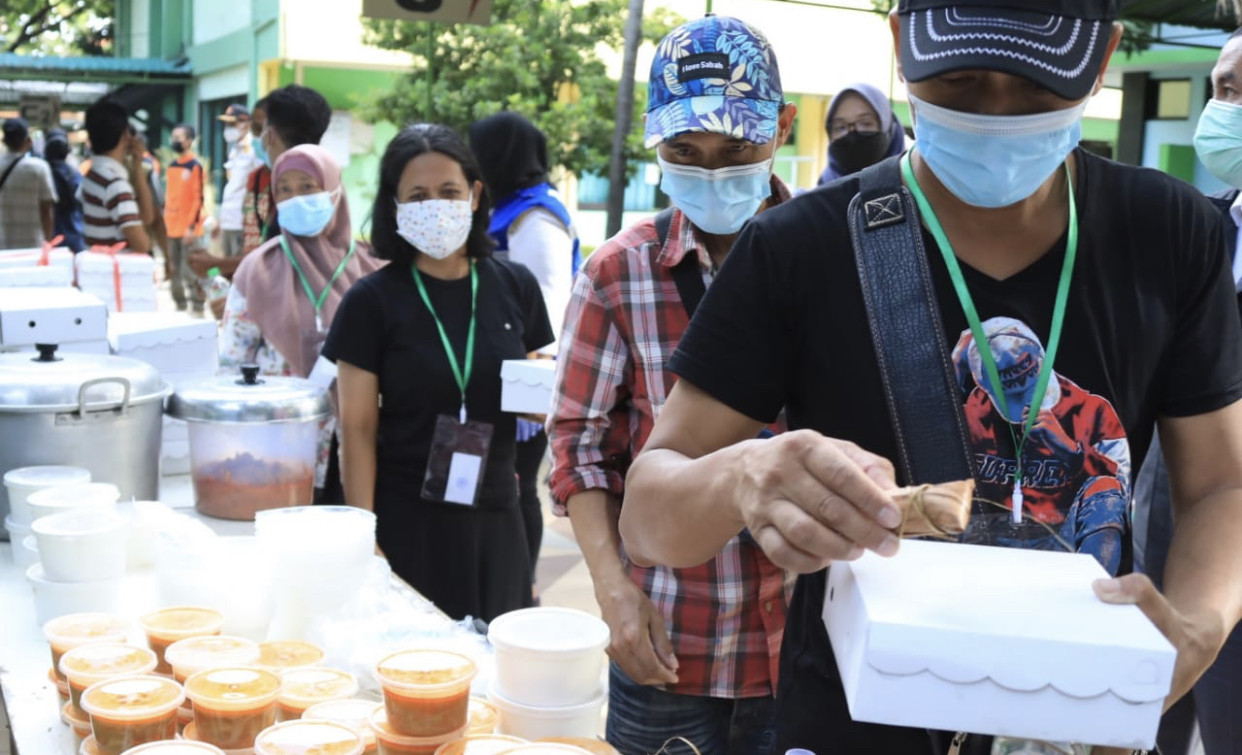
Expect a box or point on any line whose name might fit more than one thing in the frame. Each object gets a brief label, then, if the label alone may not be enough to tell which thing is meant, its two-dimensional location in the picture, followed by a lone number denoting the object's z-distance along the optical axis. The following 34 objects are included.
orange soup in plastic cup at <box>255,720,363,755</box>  1.61
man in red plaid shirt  2.24
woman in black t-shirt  3.60
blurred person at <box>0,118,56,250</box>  8.37
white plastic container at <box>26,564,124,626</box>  2.40
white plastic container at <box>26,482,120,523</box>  2.60
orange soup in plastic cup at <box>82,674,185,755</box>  1.73
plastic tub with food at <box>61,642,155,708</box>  1.92
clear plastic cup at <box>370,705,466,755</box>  1.65
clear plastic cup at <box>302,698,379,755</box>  1.73
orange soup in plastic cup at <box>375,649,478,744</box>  1.65
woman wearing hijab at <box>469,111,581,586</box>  4.69
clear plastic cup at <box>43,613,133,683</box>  2.09
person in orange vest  14.24
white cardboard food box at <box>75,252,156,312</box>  5.16
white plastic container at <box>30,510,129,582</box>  2.40
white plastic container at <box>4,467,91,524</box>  2.82
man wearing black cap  1.41
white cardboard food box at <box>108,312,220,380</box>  3.79
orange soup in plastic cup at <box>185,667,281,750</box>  1.72
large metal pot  2.92
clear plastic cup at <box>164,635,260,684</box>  1.93
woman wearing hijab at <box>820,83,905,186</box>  5.21
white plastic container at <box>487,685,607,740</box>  1.77
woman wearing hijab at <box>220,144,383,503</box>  4.13
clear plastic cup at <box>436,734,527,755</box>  1.57
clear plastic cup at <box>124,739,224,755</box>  1.58
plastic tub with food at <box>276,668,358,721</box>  1.83
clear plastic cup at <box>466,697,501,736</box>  1.75
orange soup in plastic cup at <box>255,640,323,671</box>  2.02
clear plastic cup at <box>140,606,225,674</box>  2.06
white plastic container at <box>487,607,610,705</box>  1.75
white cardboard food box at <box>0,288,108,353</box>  3.52
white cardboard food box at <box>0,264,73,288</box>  4.60
